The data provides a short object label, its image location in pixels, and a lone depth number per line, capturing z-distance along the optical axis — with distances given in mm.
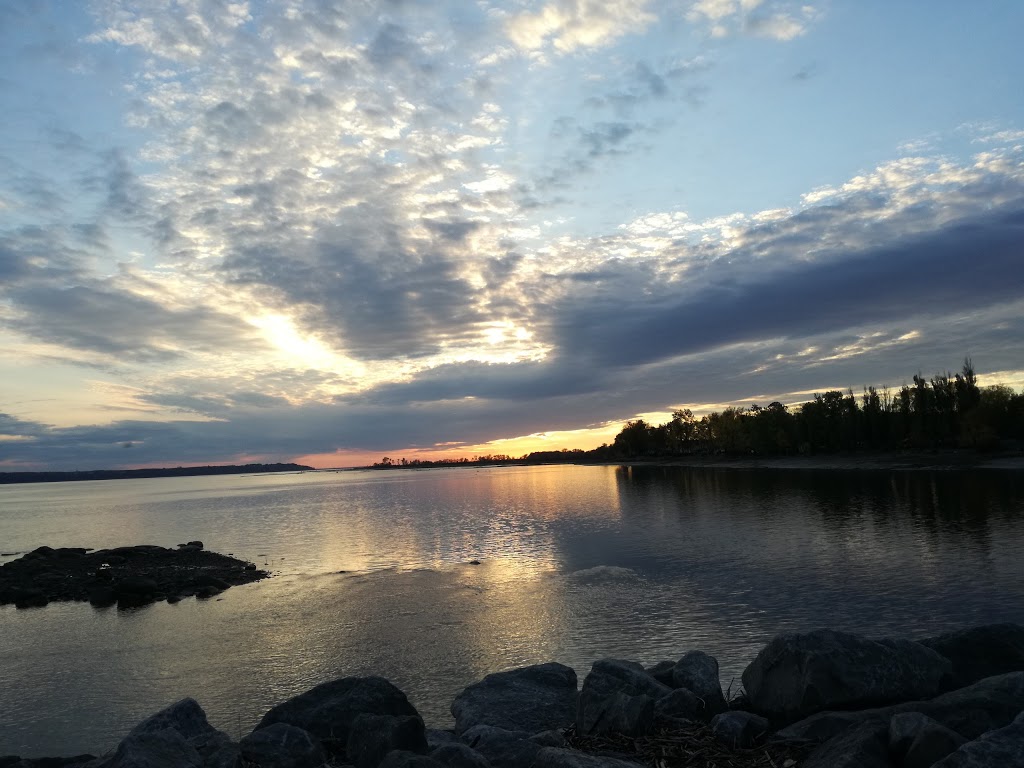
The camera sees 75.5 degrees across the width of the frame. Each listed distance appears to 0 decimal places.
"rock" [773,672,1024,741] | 9234
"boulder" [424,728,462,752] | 12910
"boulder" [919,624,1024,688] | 12562
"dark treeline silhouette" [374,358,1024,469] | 127625
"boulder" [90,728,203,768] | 10195
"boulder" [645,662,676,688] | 14779
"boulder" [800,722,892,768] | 7930
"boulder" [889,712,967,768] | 7840
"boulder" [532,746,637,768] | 8633
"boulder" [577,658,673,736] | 10688
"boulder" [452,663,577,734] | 14383
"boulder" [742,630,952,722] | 11219
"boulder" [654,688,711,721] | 11930
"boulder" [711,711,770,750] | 9781
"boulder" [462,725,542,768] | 10805
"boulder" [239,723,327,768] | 11203
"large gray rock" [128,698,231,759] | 13225
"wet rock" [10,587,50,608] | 36947
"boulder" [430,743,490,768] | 9672
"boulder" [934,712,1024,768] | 6809
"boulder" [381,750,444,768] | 8836
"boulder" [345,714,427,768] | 10930
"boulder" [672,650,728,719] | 12891
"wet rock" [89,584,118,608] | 36344
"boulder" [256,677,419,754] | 13414
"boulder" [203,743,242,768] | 10578
